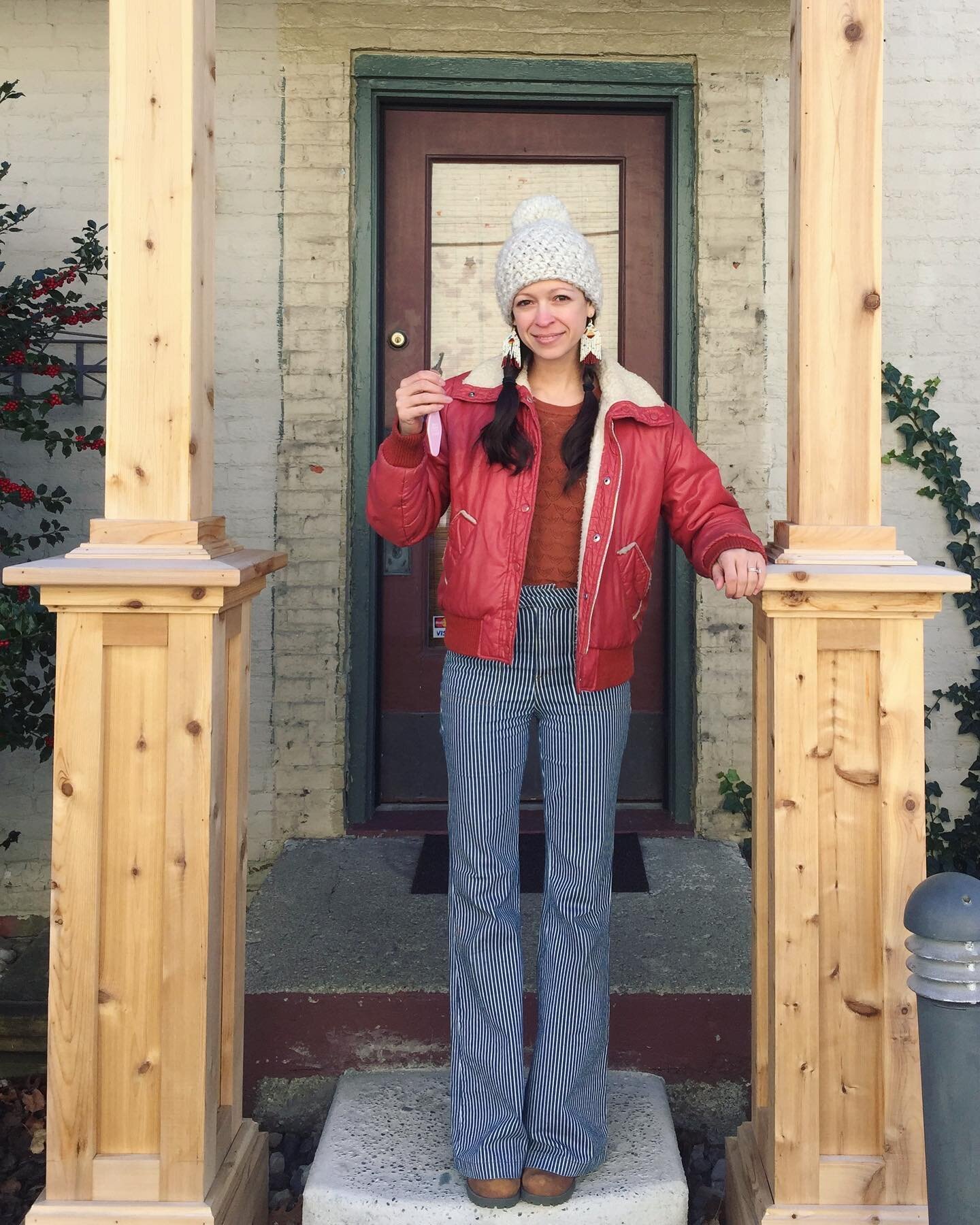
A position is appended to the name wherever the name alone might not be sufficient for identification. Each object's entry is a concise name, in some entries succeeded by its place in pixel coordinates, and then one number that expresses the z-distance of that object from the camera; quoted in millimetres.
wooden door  4145
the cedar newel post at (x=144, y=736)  2273
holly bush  3459
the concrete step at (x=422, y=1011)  2998
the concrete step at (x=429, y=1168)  2369
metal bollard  1936
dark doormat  3660
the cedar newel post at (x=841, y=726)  2285
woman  2271
